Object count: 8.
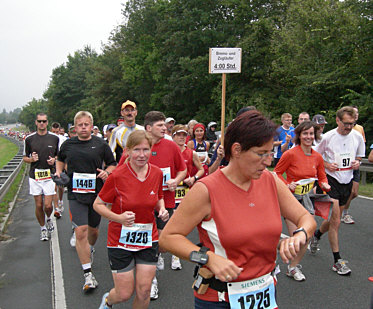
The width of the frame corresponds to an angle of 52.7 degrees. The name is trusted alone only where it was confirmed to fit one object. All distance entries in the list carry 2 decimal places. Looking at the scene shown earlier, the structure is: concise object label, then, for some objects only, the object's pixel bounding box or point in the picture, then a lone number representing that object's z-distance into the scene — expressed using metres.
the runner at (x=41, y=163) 7.32
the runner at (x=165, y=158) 5.04
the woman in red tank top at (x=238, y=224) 2.13
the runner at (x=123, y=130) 5.79
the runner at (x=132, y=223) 3.59
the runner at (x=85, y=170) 5.02
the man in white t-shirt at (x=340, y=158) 5.57
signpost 7.21
